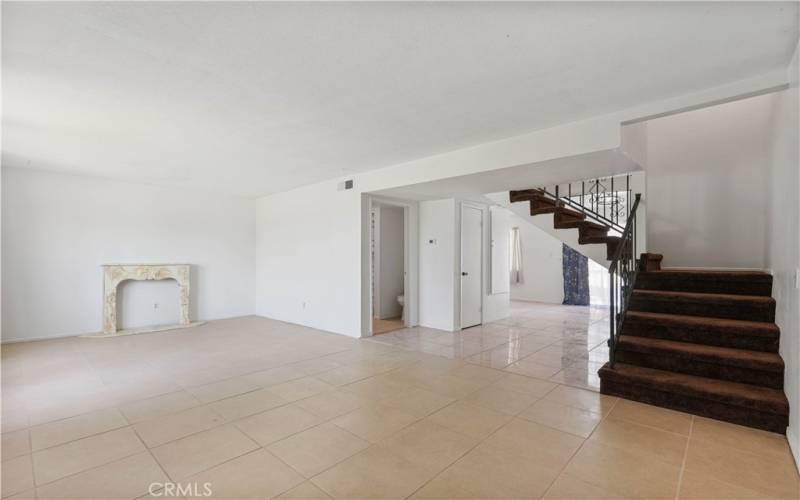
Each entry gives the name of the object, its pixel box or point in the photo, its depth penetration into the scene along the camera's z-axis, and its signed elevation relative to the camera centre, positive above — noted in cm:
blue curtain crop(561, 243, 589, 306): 928 -79
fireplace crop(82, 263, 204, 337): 601 -52
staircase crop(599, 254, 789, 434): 282 -93
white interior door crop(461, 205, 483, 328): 638 -30
